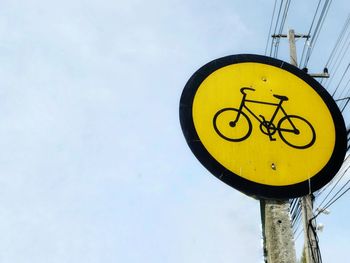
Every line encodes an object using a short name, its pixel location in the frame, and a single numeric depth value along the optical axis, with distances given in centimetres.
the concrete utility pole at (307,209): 824
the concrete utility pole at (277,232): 179
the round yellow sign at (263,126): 191
